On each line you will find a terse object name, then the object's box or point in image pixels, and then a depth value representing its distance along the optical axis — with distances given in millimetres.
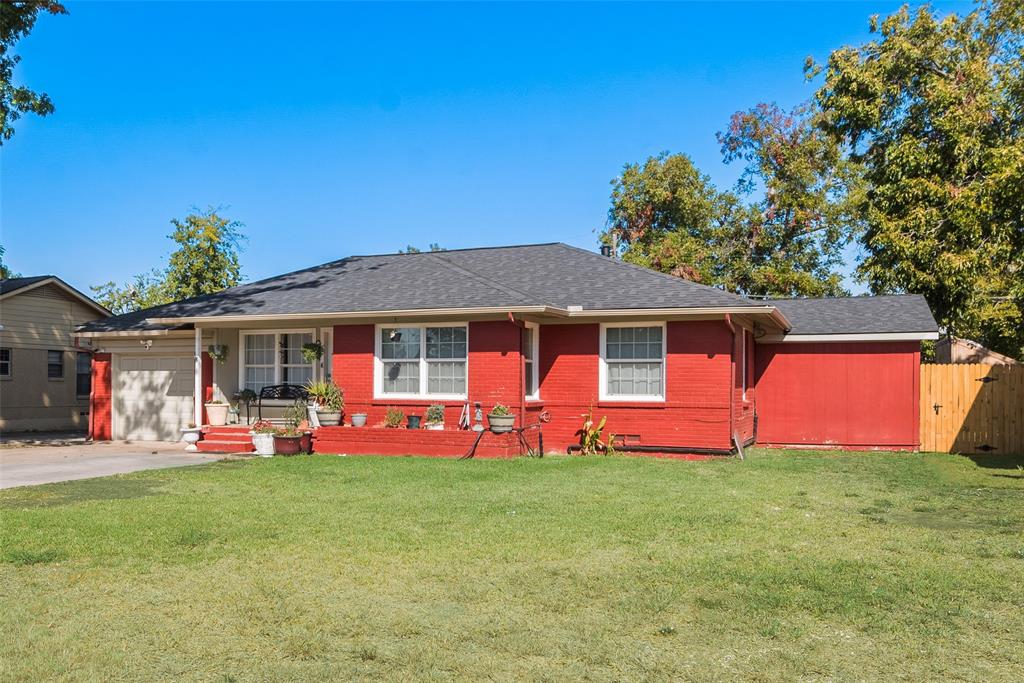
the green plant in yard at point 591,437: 15586
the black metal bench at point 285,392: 17422
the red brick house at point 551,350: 15164
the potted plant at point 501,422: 14742
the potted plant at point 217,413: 17453
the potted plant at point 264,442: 15469
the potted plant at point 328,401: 16141
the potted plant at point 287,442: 15547
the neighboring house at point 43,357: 24578
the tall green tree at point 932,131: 19641
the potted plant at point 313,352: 16938
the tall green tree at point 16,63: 17578
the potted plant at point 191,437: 16531
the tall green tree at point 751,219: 29938
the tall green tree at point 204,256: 32281
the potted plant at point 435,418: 15606
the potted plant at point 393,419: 15805
